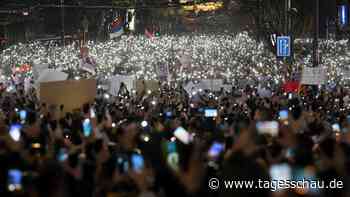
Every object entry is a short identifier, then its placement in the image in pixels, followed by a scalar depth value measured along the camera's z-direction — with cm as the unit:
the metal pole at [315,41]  2477
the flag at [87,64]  2745
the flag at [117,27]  3746
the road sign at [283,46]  2699
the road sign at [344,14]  3083
